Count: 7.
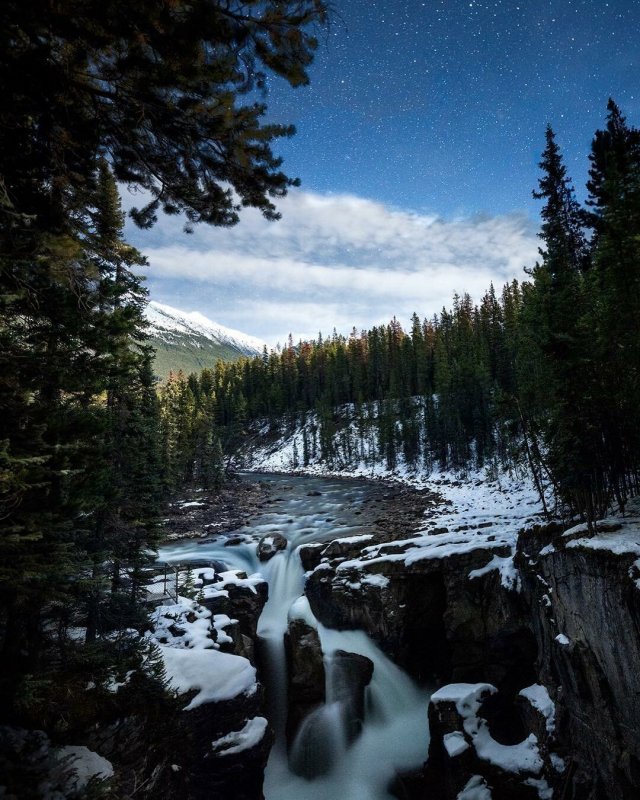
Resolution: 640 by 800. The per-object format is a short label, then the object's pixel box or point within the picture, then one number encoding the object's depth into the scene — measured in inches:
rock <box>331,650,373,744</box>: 569.6
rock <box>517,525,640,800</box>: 324.5
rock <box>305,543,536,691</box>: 566.3
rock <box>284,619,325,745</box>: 569.9
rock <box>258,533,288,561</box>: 1010.7
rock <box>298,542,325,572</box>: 890.1
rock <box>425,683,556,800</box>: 411.5
